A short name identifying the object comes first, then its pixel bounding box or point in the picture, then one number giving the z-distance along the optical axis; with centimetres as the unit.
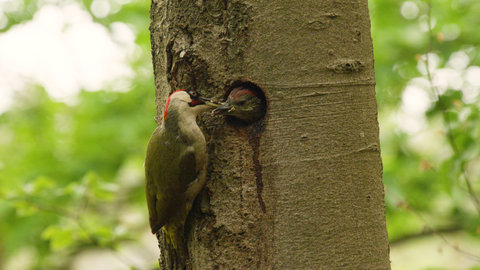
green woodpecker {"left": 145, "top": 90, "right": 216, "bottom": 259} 1024
